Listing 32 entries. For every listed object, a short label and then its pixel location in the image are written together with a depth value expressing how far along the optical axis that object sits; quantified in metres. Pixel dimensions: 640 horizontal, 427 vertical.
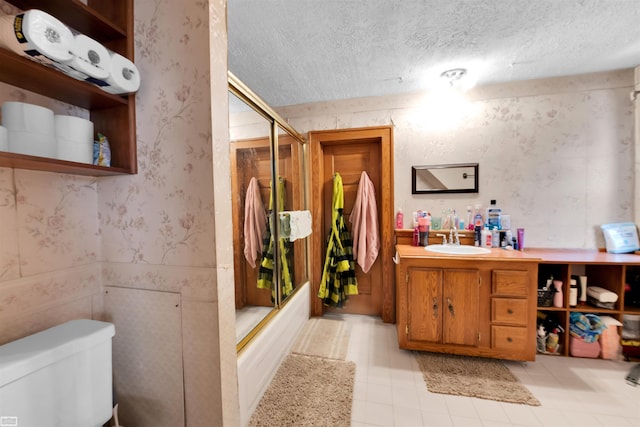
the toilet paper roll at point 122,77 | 0.81
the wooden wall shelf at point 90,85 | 0.67
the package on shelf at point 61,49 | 0.60
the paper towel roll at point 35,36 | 0.59
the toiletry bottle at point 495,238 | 2.12
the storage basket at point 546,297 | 1.87
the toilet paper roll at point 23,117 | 0.67
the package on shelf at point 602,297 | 1.79
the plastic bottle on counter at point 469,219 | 2.25
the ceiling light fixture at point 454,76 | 1.94
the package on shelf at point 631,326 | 1.78
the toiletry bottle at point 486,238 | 2.14
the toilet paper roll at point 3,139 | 0.63
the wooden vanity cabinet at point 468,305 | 1.72
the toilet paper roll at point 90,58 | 0.69
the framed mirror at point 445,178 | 2.26
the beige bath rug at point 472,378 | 1.51
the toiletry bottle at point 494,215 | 2.16
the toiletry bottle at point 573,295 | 1.85
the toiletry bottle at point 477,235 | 2.18
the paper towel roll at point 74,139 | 0.77
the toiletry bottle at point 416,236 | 2.26
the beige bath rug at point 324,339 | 1.97
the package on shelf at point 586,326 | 1.81
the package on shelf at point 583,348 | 1.82
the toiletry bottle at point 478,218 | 2.20
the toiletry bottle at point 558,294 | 1.87
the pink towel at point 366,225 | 2.42
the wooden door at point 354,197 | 2.43
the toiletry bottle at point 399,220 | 2.38
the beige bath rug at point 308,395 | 1.35
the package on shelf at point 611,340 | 1.79
